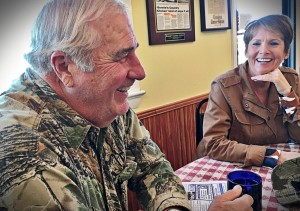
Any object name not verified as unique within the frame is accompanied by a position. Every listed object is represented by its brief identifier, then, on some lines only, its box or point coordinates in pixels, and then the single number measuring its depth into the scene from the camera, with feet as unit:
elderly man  1.97
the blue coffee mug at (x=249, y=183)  2.68
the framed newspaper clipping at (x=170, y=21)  7.04
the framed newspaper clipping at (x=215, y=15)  8.48
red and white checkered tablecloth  3.54
